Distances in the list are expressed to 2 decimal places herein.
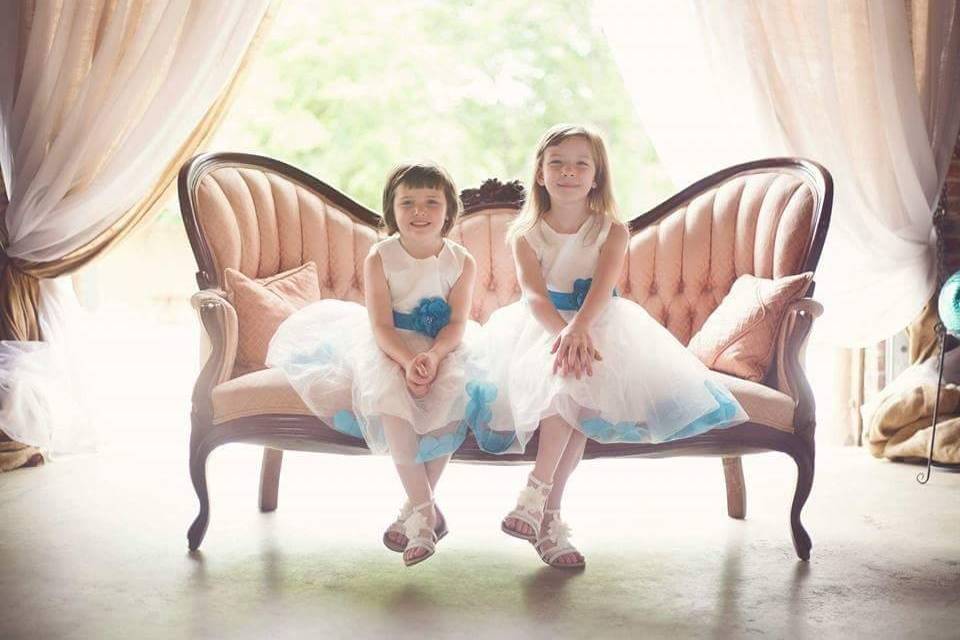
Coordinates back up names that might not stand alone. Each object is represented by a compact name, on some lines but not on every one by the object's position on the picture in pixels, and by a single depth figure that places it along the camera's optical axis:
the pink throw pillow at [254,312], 2.79
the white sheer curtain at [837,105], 3.70
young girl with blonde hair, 2.35
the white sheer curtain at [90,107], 3.67
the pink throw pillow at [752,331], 2.69
